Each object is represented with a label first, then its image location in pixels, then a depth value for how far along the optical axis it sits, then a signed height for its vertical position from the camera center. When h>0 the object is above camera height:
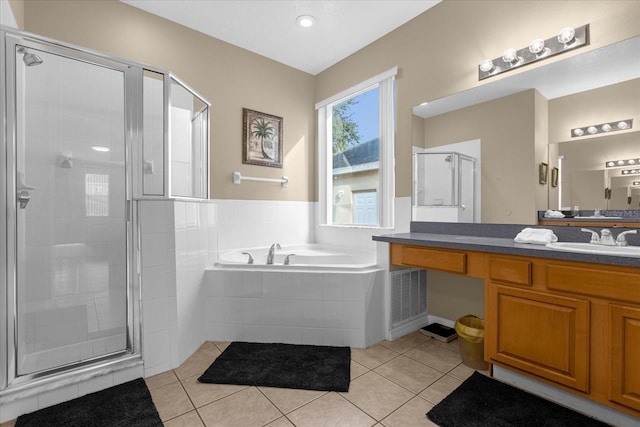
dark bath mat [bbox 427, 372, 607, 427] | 1.39 -1.00
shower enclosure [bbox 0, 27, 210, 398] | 1.69 +0.14
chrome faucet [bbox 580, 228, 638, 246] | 1.51 -0.15
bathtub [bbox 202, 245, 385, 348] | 2.16 -0.69
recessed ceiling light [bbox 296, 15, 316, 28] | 2.57 +1.69
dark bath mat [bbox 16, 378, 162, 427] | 1.40 -1.01
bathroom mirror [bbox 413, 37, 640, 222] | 1.64 +0.57
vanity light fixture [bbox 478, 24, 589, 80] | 1.72 +1.01
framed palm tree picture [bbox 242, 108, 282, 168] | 3.09 +0.79
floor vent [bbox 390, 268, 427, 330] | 2.34 -0.71
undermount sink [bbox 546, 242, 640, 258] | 1.28 -0.18
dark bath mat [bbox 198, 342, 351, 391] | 1.72 -0.99
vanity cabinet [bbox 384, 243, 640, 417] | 1.24 -0.53
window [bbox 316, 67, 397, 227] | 2.86 +0.63
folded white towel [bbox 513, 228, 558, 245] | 1.66 -0.15
